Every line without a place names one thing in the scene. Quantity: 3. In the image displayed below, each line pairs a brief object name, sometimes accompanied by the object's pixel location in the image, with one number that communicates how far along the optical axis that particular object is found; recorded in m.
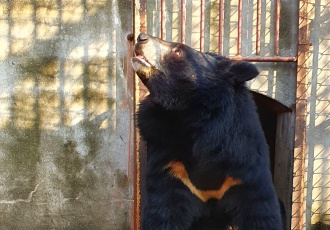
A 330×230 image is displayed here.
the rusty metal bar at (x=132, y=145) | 3.70
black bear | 2.60
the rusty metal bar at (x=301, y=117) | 3.63
